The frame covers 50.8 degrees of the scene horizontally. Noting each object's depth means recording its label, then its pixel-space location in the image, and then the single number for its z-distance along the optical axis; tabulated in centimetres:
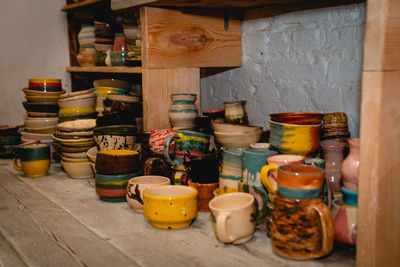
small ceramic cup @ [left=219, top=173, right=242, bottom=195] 127
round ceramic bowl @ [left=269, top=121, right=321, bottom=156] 122
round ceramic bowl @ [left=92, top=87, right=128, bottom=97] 207
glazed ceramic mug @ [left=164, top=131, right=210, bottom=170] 145
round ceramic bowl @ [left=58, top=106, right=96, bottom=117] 197
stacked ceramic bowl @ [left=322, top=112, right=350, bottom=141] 136
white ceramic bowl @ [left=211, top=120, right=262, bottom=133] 145
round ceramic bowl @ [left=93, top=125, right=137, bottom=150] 167
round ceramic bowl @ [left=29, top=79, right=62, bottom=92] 219
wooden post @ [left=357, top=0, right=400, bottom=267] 86
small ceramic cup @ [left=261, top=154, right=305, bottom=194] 110
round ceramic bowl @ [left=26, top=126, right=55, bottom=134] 218
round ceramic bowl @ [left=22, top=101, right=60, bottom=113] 218
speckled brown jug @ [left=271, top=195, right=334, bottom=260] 98
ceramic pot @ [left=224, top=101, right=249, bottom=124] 158
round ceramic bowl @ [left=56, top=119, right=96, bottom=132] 182
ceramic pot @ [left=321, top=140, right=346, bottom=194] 123
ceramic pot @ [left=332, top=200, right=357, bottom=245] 101
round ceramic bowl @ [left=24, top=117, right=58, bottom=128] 217
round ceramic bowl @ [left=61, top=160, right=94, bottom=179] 184
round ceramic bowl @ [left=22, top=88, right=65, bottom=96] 218
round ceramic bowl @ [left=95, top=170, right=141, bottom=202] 148
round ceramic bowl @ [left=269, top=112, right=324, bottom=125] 127
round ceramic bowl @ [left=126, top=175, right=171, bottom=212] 135
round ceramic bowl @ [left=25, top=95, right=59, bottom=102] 218
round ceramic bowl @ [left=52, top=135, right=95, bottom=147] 181
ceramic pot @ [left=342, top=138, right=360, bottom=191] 103
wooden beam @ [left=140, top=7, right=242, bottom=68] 166
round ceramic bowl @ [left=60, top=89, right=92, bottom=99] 199
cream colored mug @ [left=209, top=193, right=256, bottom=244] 106
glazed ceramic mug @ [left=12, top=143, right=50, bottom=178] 186
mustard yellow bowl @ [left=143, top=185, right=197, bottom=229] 120
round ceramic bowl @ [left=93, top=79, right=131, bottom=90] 236
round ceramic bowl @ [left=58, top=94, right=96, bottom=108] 198
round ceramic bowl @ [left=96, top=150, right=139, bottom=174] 147
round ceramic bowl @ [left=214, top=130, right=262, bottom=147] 140
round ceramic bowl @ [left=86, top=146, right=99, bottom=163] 169
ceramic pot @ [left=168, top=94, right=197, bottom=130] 167
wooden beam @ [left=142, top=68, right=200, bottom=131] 170
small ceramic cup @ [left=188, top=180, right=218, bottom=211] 135
